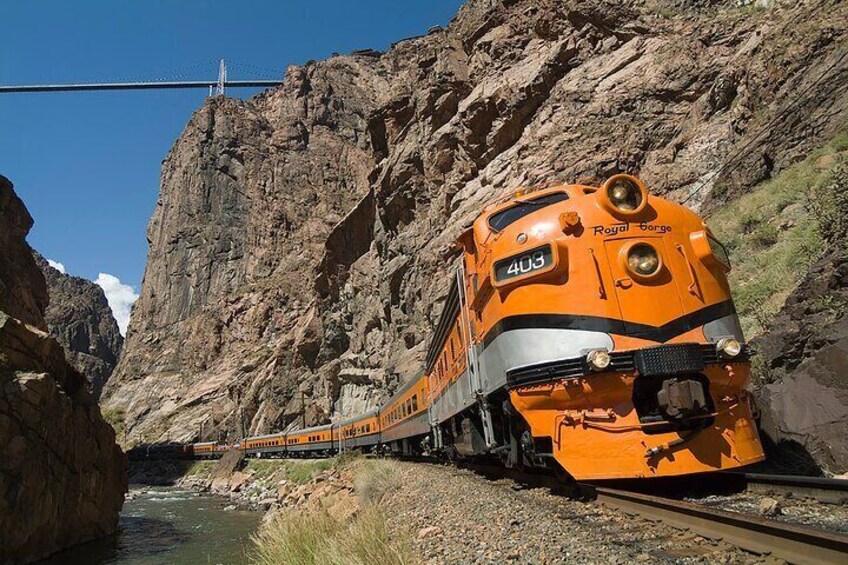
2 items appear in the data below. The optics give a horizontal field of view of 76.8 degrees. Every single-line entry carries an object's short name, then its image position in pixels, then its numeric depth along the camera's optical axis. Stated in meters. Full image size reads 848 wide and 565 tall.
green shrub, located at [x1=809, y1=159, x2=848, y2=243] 8.84
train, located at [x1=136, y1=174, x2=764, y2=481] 5.63
